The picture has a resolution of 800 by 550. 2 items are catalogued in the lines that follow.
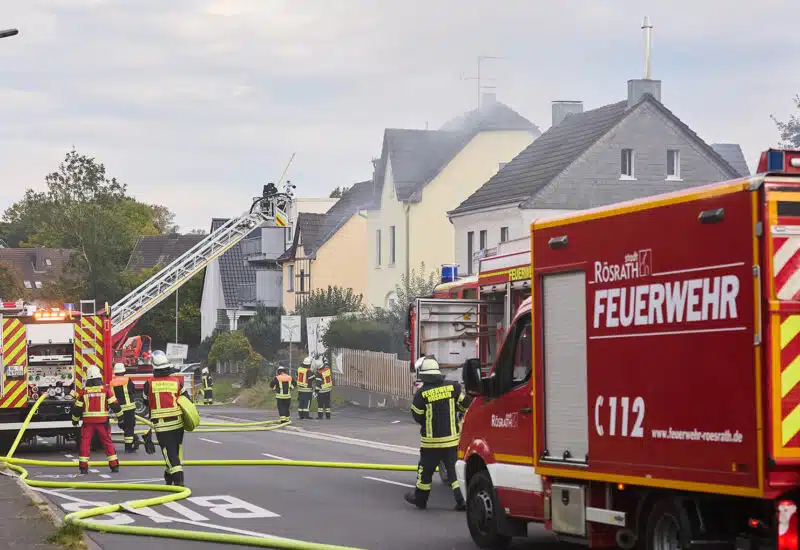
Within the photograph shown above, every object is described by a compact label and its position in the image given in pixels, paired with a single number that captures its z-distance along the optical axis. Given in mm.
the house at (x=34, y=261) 123938
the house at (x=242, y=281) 74625
